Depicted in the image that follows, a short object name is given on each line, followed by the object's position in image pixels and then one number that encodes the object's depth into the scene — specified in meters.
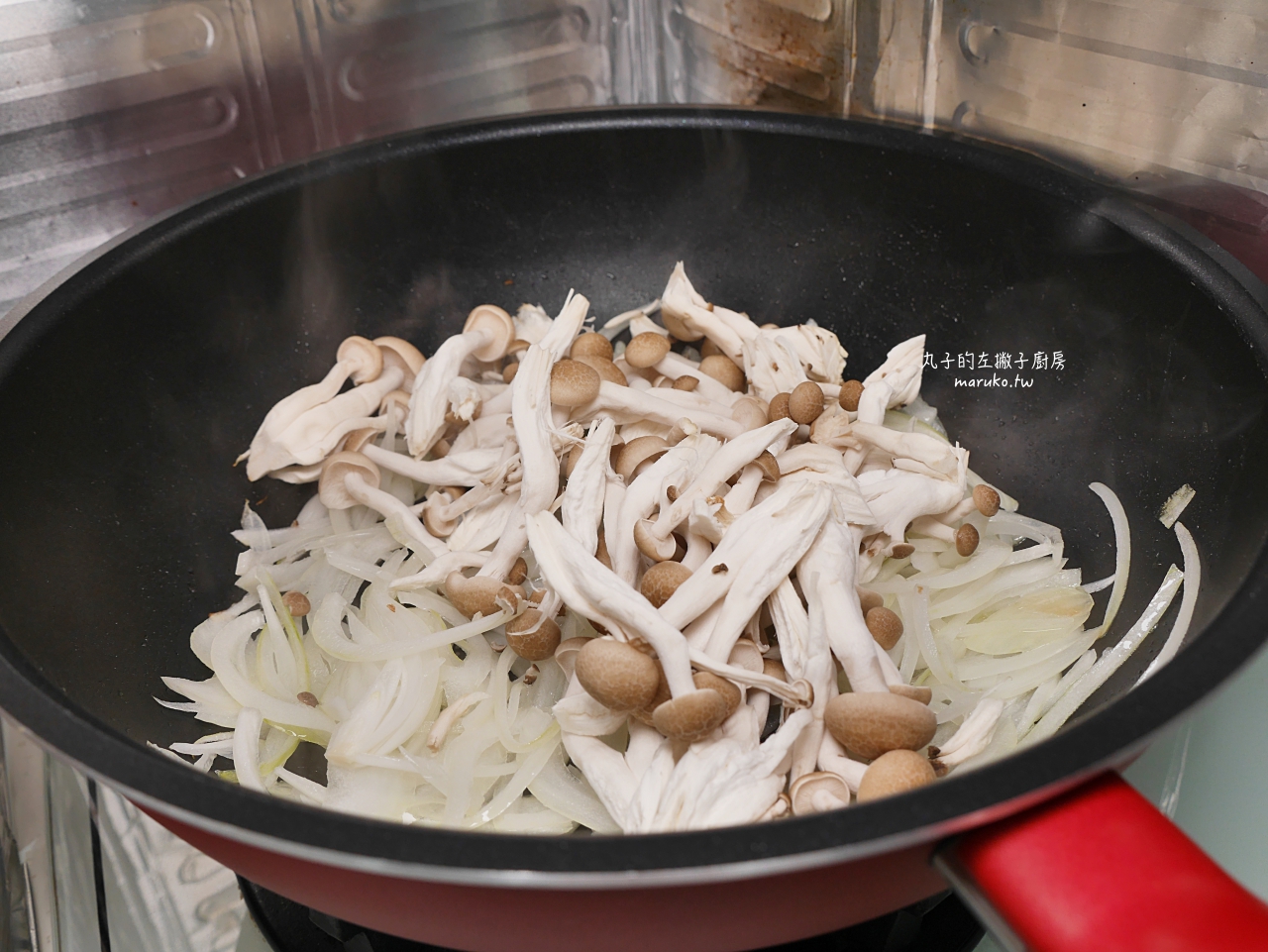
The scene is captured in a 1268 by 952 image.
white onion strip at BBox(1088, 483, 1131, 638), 0.32
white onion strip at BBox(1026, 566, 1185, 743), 0.30
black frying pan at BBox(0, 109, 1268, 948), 0.20
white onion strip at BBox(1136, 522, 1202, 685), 0.28
